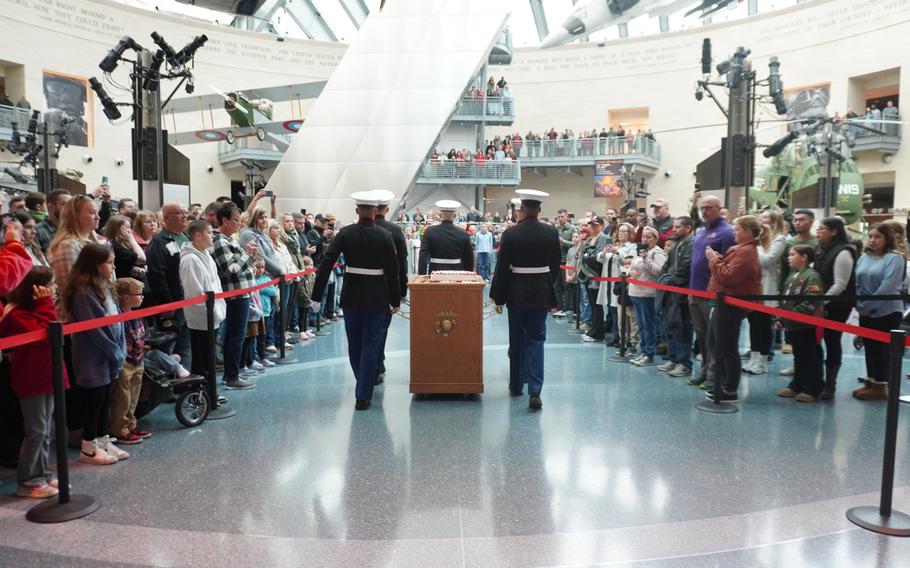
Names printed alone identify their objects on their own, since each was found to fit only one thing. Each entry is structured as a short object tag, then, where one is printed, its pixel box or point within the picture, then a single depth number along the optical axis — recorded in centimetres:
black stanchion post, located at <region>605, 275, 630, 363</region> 672
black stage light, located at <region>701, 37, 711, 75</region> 1116
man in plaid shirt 518
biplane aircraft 1773
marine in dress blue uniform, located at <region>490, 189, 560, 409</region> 493
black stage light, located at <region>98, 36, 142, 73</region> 926
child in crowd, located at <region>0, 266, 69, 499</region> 306
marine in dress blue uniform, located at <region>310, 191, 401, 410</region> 488
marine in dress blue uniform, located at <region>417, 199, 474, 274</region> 666
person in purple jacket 534
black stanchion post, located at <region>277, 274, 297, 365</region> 649
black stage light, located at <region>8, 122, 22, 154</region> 1516
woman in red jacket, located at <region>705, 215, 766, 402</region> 488
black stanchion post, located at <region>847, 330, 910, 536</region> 285
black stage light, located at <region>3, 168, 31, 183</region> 1381
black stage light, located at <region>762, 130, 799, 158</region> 1216
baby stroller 422
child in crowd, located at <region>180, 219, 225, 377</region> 467
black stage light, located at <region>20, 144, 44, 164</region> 1416
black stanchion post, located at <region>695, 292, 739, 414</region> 477
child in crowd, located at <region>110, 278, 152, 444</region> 387
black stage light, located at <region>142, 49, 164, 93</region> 891
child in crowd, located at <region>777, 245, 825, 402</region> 514
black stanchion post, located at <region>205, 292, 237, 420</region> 460
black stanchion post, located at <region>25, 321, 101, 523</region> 293
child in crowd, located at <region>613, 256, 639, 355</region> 679
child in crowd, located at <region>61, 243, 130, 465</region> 340
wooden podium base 502
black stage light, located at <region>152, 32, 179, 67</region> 882
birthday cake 527
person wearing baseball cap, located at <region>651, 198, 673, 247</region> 702
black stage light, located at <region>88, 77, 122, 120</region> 1055
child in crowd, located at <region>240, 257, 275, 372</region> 574
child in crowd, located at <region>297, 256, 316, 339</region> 788
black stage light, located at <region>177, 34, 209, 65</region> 960
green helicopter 1520
